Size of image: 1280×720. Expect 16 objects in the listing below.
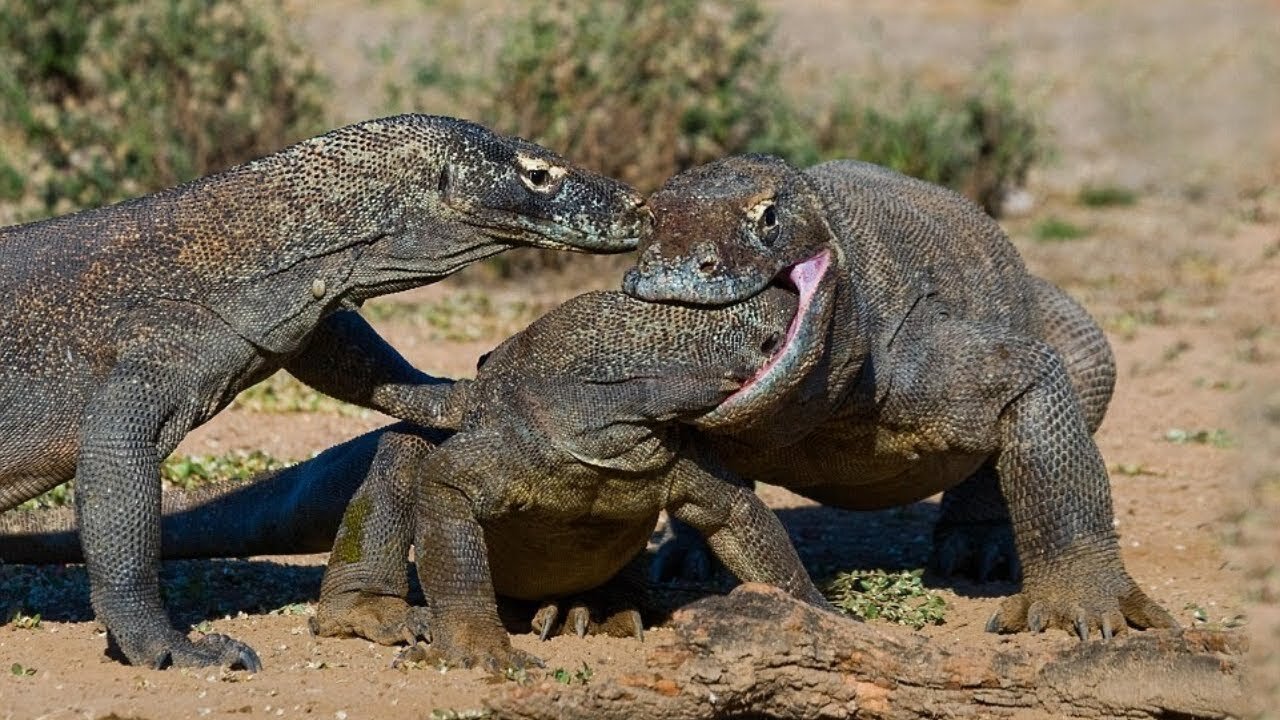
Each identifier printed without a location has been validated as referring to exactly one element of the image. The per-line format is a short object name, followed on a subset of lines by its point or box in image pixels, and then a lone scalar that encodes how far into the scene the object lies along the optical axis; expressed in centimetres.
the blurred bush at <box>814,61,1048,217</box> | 3256
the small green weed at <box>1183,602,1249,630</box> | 1483
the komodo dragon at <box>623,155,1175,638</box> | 1327
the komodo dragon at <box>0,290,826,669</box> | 1309
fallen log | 1218
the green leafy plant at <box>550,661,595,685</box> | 1282
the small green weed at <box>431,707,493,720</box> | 1209
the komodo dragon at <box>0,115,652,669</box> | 1418
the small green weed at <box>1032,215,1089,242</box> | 3362
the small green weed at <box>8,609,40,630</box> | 1495
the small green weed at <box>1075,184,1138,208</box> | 3709
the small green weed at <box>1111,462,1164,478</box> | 2056
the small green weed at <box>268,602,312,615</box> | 1553
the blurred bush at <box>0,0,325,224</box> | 2870
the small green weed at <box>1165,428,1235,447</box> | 2156
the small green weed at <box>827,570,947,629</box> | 1539
